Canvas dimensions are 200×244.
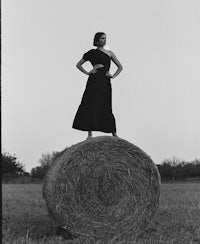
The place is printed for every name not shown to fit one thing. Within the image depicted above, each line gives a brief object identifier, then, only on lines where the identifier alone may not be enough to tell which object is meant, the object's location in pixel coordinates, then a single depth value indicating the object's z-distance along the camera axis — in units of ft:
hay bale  19.62
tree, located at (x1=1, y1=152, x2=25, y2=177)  84.23
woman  21.48
